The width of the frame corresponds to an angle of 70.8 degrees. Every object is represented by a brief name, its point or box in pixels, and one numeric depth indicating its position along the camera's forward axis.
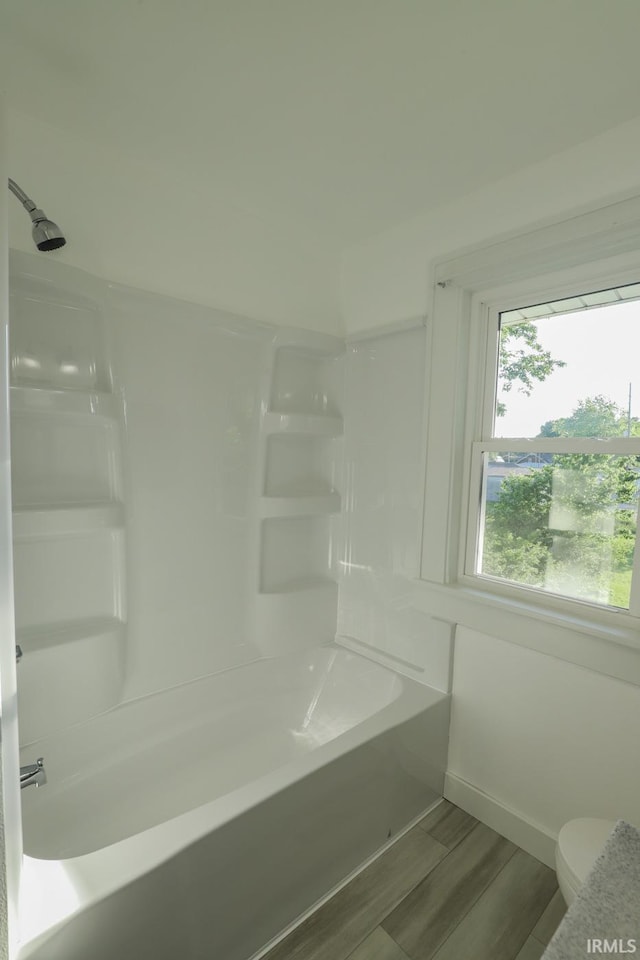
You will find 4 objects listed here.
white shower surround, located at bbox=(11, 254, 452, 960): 1.16
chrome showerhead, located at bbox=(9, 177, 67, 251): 1.27
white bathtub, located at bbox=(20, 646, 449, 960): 1.00
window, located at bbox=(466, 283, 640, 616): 1.48
